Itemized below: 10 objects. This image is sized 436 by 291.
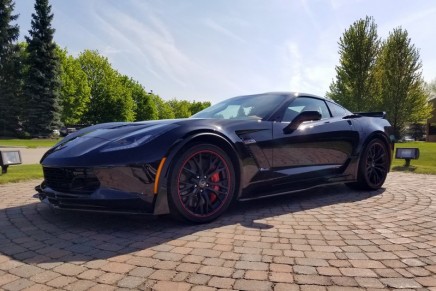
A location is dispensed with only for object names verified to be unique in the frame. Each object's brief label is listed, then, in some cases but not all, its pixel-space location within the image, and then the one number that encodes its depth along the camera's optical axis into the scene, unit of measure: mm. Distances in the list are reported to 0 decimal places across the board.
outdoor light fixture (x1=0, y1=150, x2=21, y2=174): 6773
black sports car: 2928
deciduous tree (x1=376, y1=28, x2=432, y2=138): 29172
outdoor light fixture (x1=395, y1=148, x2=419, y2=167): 8413
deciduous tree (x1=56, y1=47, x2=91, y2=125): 38594
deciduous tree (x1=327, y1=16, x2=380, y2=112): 27781
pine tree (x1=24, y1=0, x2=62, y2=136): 31828
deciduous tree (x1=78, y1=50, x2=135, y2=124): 45406
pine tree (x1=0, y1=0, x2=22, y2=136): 33344
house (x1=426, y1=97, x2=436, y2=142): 45531
